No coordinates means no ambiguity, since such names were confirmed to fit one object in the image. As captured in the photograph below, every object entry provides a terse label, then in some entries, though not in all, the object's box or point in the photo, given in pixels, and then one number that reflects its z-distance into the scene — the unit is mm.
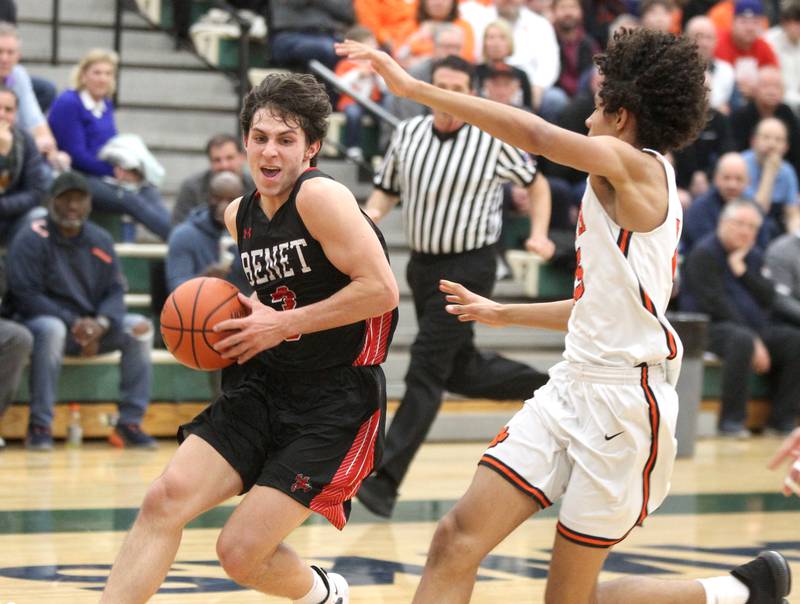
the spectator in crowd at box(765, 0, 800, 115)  21457
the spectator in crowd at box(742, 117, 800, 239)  18798
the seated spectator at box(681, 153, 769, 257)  17809
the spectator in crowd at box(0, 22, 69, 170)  15303
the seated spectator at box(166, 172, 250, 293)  14579
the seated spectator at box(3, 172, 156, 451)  13660
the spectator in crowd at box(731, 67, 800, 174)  19689
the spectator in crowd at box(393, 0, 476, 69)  18255
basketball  6899
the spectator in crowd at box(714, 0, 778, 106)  21123
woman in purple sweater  15846
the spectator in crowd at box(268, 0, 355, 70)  18255
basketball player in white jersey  6214
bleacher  14537
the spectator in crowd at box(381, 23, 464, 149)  16821
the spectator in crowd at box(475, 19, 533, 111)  17753
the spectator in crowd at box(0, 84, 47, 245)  14231
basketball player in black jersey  6611
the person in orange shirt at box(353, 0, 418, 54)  19035
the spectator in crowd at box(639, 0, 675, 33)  19768
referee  11195
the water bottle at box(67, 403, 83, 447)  14168
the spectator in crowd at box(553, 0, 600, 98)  19466
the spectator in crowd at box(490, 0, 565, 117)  18993
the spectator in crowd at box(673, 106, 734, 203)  19076
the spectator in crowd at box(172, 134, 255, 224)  15400
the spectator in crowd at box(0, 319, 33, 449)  13291
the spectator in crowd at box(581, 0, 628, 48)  20845
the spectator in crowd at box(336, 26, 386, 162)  18157
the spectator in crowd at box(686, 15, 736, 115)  19689
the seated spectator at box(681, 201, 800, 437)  16862
